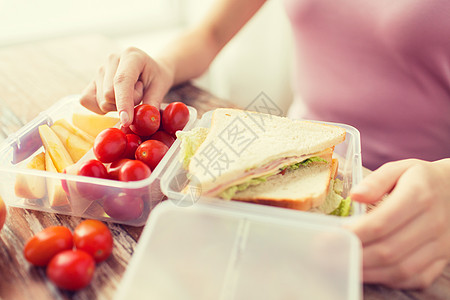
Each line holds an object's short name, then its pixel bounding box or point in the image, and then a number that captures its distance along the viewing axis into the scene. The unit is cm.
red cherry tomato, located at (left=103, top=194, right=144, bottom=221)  68
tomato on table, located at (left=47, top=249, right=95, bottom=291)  55
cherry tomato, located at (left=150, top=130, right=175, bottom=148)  86
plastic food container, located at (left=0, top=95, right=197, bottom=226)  67
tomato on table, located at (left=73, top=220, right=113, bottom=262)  60
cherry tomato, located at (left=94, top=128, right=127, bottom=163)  75
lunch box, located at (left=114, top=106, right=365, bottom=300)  47
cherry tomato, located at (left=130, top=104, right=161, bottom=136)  84
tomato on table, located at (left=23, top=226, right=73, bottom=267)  59
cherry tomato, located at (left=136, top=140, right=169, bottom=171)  75
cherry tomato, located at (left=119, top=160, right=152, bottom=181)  68
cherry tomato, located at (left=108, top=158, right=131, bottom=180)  73
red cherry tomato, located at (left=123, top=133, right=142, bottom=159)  81
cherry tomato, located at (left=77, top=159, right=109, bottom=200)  68
